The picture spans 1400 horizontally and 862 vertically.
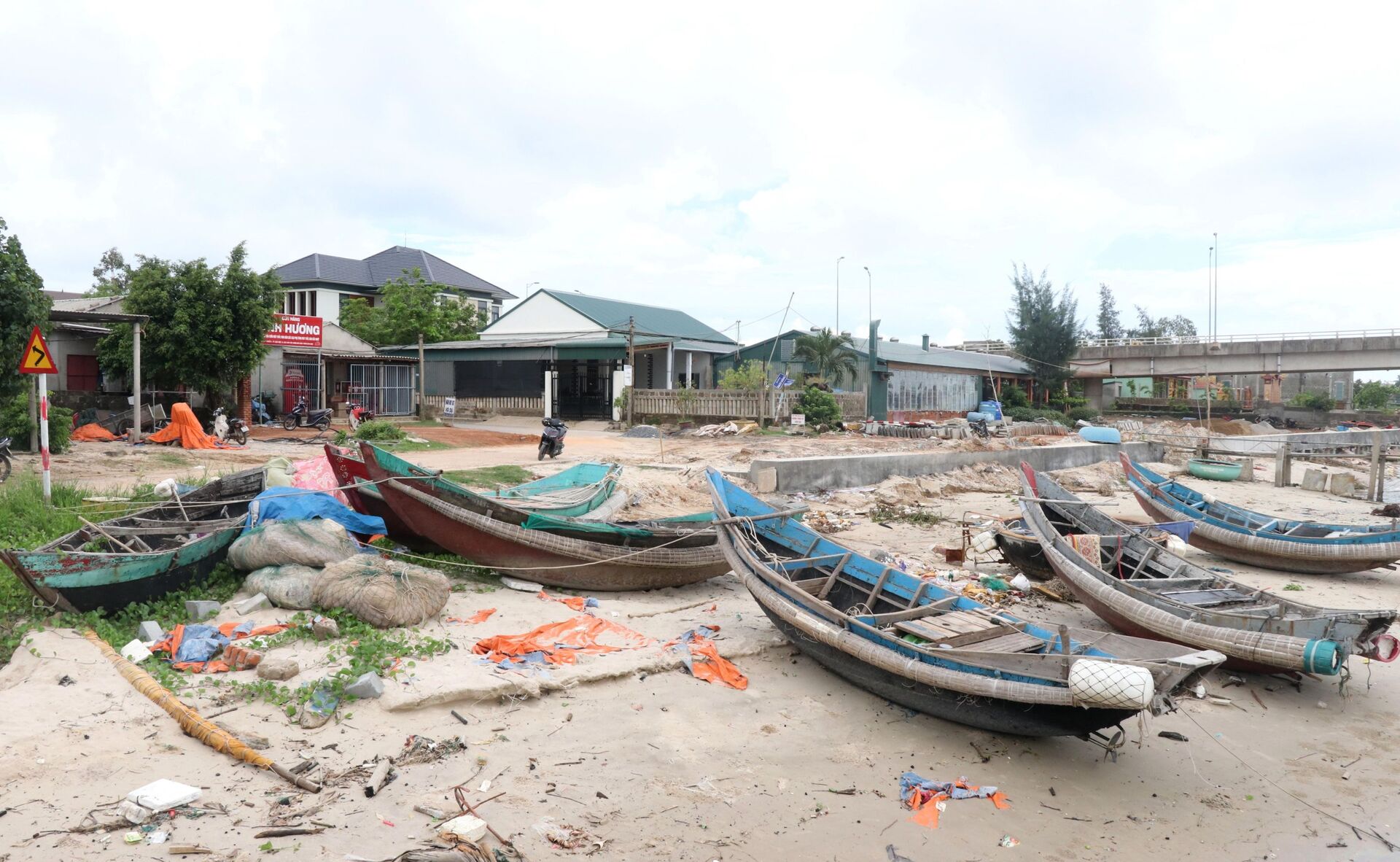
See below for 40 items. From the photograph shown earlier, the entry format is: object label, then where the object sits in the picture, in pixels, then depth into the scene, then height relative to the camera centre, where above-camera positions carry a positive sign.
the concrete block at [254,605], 7.68 -1.78
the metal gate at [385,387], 28.73 +0.52
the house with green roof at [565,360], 30.09 +1.52
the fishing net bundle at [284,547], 8.30 -1.37
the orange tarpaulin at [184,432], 18.45 -0.62
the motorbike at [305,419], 23.09 -0.43
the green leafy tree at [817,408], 27.23 -0.20
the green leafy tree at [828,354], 31.28 +1.69
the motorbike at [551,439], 16.94 -0.71
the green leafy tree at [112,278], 36.69 +6.18
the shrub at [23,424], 15.49 -0.37
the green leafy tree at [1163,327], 63.62 +5.48
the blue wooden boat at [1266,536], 11.14 -1.83
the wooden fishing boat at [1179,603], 6.89 -1.84
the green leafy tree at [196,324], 20.95 +1.91
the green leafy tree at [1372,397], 52.28 +0.12
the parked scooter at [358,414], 23.79 -0.32
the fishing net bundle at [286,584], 7.84 -1.64
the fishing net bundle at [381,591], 7.54 -1.65
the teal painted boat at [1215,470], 23.69 -1.89
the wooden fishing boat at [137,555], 6.95 -1.30
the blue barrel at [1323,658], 6.44 -1.89
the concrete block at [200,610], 7.51 -1.78
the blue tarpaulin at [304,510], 9.09 -1.13
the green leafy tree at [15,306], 12.91 +1.45
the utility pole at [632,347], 27.48 +1.73
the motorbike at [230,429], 19.39 -0.58
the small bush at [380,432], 19.47 -0.68
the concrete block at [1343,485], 21.88 -2.15
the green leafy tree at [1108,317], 62.31 +5.90
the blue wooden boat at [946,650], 5.34 -1.74
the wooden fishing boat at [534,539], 9.36 -1.48
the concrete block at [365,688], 6.13 -1.99
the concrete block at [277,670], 6.34 -1.92
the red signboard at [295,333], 24.64 +2.01
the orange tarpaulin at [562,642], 7.37 -2.11
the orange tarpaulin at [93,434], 18.88 -0.66
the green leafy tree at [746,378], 27.11 +0.71
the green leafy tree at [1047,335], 45.59 +3.39
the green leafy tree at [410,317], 39.78 +3.99
